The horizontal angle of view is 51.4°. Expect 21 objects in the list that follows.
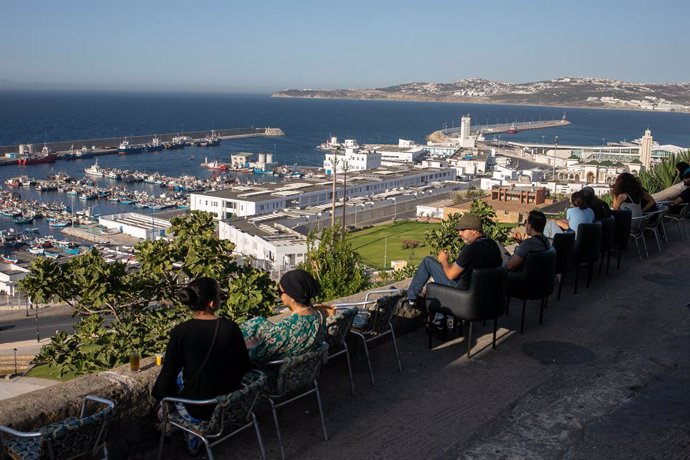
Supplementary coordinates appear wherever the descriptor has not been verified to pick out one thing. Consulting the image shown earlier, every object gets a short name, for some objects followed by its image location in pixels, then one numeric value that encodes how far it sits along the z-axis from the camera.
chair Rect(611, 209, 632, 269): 6.74
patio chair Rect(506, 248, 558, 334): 4.86
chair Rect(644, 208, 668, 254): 7.56
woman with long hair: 7.43
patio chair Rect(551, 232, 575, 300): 5.63
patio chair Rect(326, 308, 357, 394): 3.66
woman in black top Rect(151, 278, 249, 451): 2.95
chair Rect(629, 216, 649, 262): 7.20
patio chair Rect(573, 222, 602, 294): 6.01
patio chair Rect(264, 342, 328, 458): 3.10
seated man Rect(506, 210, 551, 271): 4.97
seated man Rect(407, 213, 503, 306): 4.39
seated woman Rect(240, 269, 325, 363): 3.34
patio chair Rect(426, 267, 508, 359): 4.32
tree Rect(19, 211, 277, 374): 5.73
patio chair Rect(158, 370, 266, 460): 2.79
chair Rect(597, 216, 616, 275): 6.34
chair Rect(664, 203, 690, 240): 8.63
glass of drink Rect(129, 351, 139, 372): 3.24
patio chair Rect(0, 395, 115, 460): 2.37
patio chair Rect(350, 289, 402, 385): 4.02
